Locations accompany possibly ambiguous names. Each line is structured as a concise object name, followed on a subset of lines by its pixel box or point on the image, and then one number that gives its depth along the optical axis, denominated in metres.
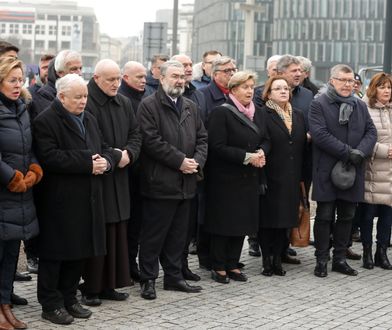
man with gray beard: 8.12
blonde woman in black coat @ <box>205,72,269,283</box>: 8.76
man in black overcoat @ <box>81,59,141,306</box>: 7.67
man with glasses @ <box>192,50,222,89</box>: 10.97
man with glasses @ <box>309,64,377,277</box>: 9.22
